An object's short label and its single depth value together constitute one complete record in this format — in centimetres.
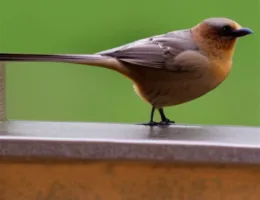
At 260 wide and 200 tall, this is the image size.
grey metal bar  377
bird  402
